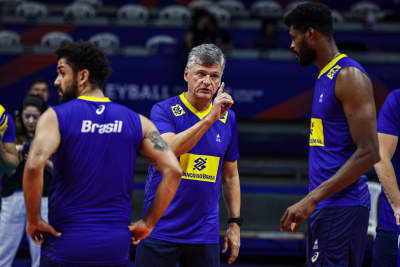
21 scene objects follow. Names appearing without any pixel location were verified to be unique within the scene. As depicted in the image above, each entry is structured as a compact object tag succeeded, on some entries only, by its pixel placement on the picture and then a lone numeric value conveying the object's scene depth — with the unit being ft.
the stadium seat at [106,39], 55.31
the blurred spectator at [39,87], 36.88
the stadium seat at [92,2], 71.71
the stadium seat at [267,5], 73.19
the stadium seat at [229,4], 74.28
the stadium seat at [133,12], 67.62
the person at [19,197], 27.53
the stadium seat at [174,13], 66.69
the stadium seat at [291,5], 68.24
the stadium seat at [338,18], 63.26
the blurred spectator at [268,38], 54.08
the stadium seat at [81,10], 64.96
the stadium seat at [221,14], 63.84
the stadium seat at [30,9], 63.87
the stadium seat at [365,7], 70.74
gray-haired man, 16.99
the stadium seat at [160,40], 56.70
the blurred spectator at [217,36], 49.78
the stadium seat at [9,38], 54.70
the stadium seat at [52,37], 55.93
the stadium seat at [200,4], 72.26
